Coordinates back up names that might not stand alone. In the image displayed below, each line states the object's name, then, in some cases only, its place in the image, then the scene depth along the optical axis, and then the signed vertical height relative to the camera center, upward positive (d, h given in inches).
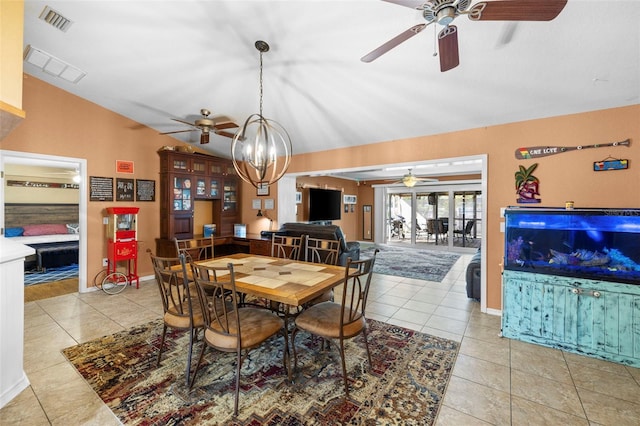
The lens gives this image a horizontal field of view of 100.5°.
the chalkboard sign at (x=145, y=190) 187.5 +15.2
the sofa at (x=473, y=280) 149.5 -38.7
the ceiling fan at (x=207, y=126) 134.0 +43.4
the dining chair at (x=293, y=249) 131.8 -19.6
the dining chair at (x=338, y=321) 76.8 -33.9
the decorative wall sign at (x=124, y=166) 177.8 +30.2
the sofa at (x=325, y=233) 183.6 -15.5
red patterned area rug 67.7 -51.6
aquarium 91.8 -11.2
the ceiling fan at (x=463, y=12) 53.8 +43.2
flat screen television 304.3 +8.8
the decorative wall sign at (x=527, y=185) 122.8 +12.7
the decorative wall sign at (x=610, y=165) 106.2 +19.4
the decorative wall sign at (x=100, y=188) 166.4 +14.3
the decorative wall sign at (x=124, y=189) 177.9 +14.6
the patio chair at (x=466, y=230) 324.8 -22.1
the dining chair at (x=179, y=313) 76.9 -32.5
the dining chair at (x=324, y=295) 107.3 -35.2
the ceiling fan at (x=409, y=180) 285.3 +35.2
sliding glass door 326.3 -3.8
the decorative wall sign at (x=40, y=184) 236.8 +25.0
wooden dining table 75.4 -22.5
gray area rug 213.6 -48.6
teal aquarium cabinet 91.2 -25.1
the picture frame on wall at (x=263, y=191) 230.7 +17.9
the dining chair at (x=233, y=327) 69.0 -33.9
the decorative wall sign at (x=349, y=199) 366.0 +18.0
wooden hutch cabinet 194.2 +14.9
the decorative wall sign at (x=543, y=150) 113.9 +28.0
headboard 233.5 -3.1
